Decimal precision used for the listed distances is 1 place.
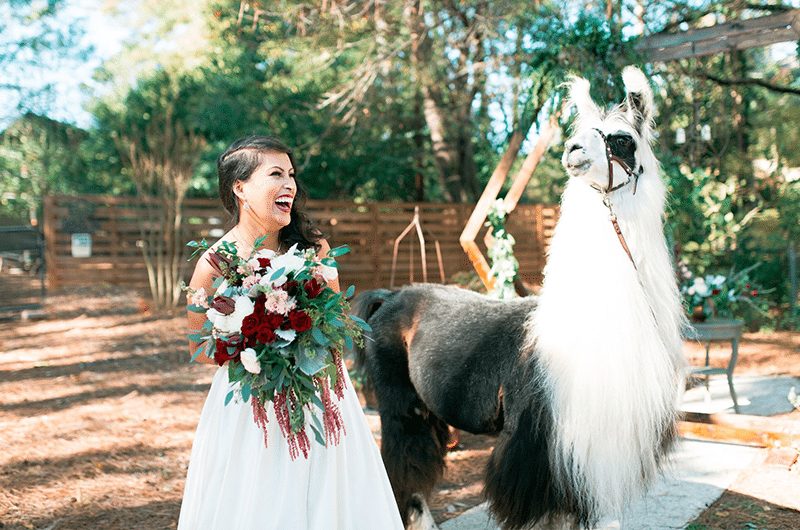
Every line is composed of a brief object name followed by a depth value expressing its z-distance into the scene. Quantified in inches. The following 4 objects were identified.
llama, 115.2
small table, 253.4
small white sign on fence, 499.2
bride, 92.4
